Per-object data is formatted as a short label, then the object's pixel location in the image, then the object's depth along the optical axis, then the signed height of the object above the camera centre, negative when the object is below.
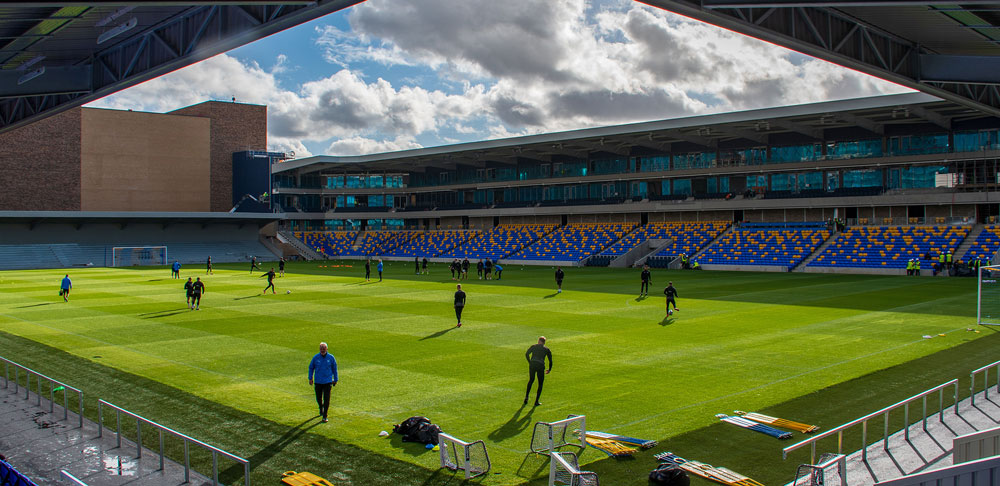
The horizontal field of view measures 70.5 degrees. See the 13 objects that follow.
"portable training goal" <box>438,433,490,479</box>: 9.66 -3.03
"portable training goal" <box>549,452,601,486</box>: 8.45 -2.87
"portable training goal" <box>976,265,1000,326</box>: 23.78 -1.92
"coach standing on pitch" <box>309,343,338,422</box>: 12.46 -2.30
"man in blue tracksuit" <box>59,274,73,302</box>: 34.12 -1.93
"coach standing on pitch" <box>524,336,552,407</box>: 13.35 -2.20
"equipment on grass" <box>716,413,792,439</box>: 11.36 -3.05
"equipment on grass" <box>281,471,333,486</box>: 9.36 -3.14
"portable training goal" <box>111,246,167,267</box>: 72.00 -0.92
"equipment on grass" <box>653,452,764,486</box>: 9.39 -3.12
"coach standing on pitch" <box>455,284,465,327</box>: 23.00 -1.77
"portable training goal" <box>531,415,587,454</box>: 10.66 -2.95
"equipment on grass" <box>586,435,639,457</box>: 10.48 -3.08
